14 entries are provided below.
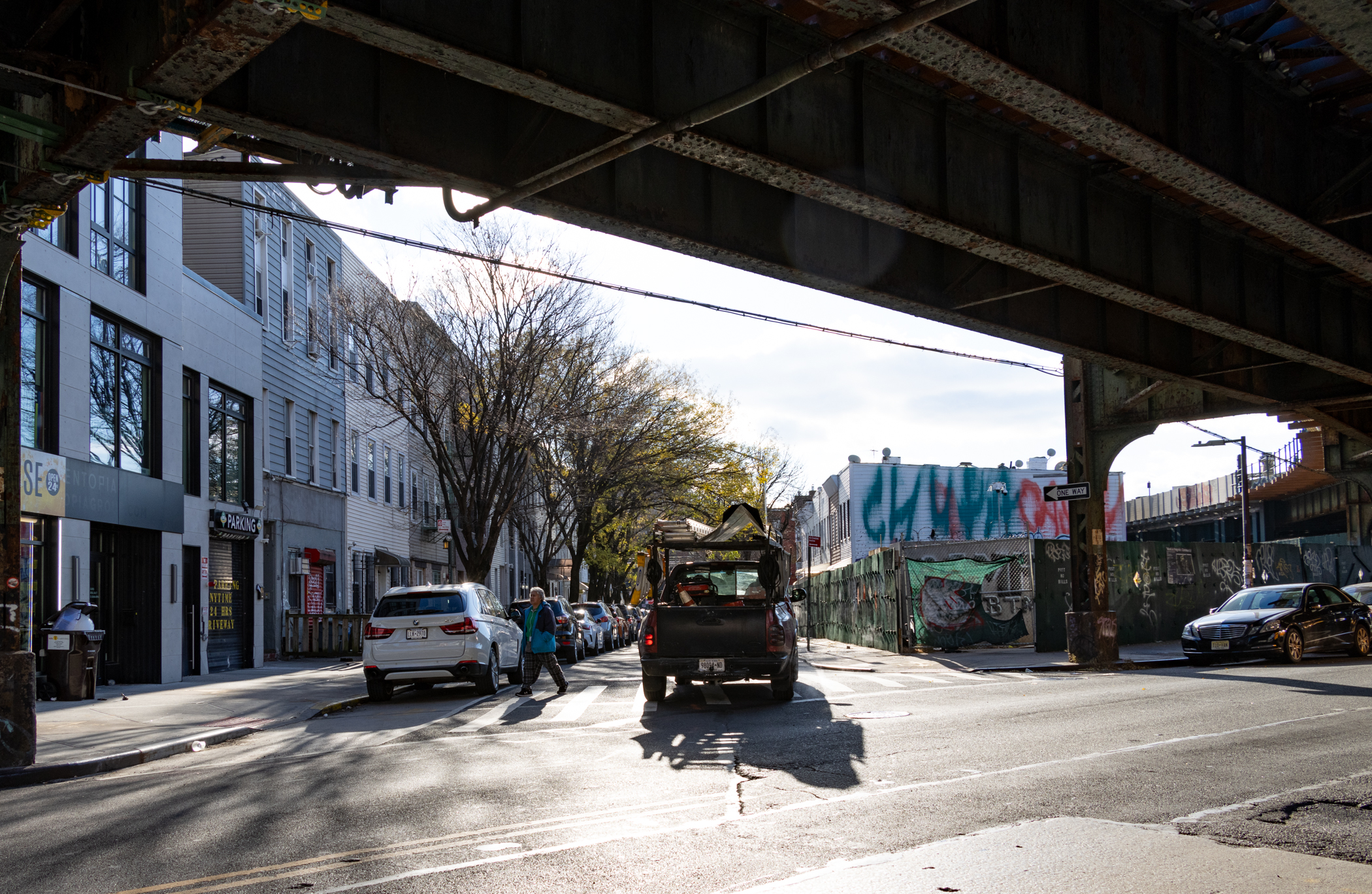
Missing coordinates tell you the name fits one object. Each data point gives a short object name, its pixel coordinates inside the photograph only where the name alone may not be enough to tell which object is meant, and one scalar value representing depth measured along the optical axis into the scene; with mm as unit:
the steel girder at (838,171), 9000
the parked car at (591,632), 31453
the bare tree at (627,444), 31859
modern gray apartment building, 18141
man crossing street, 18094
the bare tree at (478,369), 27562
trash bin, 16922
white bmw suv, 17531
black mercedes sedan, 21578
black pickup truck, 15648
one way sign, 23031
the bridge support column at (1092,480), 22688
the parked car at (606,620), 34594
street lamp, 32281
